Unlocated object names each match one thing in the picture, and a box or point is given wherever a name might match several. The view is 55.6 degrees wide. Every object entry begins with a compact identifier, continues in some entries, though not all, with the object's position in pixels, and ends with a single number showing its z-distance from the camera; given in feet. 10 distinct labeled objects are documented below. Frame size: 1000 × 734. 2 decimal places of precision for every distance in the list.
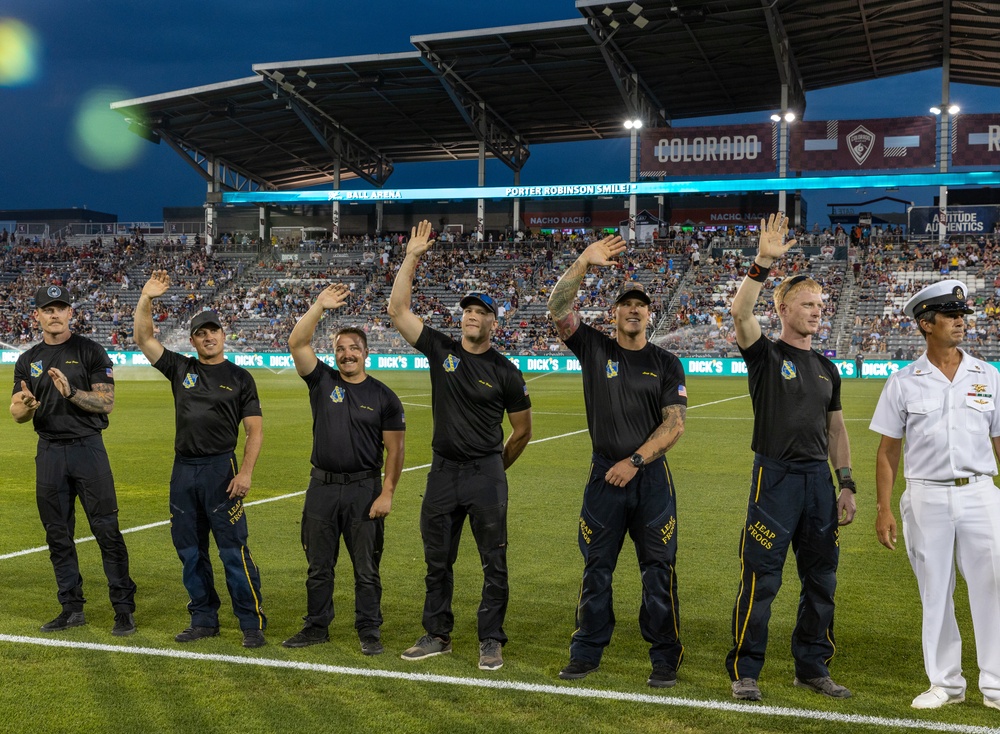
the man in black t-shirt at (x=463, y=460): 21.18
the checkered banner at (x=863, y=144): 163.32
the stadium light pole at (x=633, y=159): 169.78
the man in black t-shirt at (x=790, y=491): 18.97
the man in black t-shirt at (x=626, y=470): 19.76
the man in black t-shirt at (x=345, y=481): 21.66
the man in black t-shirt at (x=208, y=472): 22.18
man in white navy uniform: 17.95
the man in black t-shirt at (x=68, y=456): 22.82
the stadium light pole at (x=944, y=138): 161.89
